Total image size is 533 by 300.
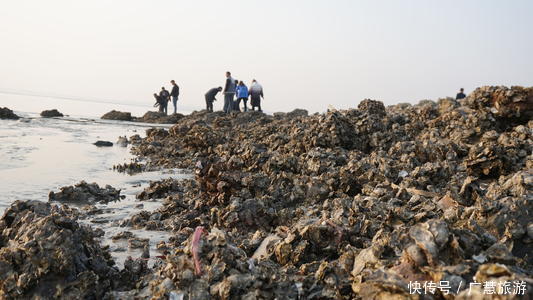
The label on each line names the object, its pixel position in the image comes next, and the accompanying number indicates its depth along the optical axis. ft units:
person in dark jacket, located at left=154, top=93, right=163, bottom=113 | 108.99
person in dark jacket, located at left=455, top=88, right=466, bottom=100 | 83.23
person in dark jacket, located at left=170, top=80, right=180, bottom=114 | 91.06
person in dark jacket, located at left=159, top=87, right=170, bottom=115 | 107.00
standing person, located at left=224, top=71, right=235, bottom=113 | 78.26
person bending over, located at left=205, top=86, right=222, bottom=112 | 87.66
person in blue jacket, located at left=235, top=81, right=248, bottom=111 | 79.09
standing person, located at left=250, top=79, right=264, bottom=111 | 78.54
